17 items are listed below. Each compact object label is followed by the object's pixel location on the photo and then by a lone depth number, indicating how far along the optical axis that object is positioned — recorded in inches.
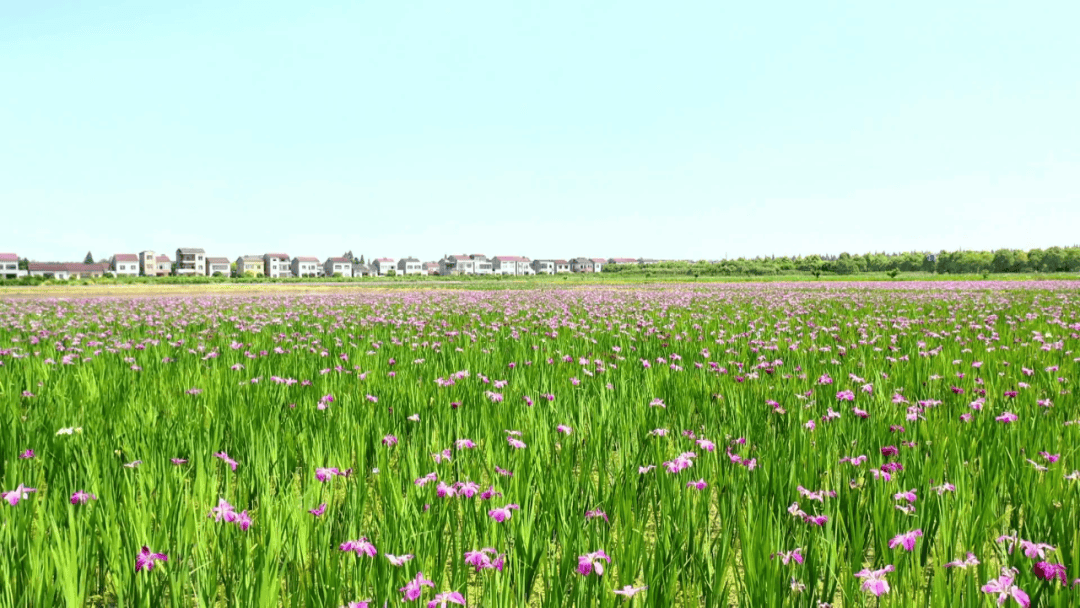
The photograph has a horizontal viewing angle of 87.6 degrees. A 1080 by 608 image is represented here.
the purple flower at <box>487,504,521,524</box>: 103.1
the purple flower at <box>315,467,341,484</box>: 125.3
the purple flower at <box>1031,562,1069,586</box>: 83.4
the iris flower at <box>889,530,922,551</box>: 93.4
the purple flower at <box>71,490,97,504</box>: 113.7
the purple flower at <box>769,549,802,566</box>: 93.9
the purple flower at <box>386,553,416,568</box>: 86.9
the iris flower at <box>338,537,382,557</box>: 90.0
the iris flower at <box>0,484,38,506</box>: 108.1
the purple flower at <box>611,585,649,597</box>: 81.9
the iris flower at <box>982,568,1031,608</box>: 76.9
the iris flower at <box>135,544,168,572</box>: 88.4
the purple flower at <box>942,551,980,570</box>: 85.2
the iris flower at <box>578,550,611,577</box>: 88.2
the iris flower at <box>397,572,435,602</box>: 80.0
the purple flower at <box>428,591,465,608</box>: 79.9
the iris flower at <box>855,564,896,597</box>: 82.8
